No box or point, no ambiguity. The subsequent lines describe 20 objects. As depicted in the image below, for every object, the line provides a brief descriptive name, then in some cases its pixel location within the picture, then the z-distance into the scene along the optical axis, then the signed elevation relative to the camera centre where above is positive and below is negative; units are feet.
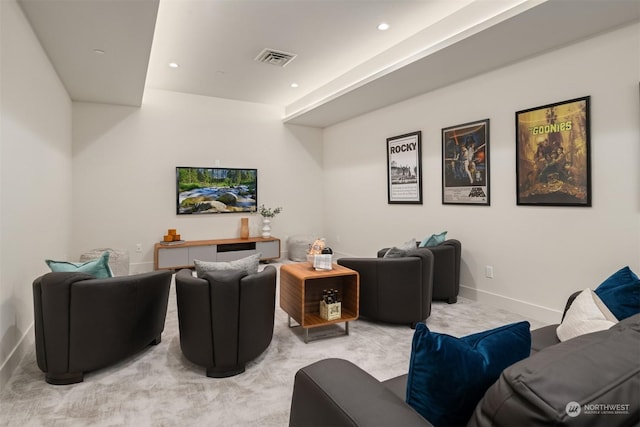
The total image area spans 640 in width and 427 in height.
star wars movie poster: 13.12 +1.86
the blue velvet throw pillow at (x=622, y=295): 5.70 -1.44
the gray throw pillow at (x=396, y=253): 10.88 -1.34
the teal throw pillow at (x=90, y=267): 7.95 -1.28
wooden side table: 9.70 -2.38
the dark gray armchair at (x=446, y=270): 12.77 -2.21
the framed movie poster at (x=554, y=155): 10.32 +1.75
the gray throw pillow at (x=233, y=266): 8.21 -1.31
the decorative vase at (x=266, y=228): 21.36 -1.02
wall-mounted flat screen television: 19.77 +1.28
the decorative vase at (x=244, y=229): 20.86 -1.05
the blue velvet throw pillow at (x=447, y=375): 3.25 -1.56
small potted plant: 21.38 -0.29
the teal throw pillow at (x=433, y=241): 13.28 -1.16
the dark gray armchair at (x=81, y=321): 7.24 -2.35
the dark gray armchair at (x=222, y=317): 7.60 -2.36
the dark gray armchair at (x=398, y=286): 10.44 -2.29
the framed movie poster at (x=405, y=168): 16.16 +2.07
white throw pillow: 5.58 -1.78
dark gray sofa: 2.34 -1.29
